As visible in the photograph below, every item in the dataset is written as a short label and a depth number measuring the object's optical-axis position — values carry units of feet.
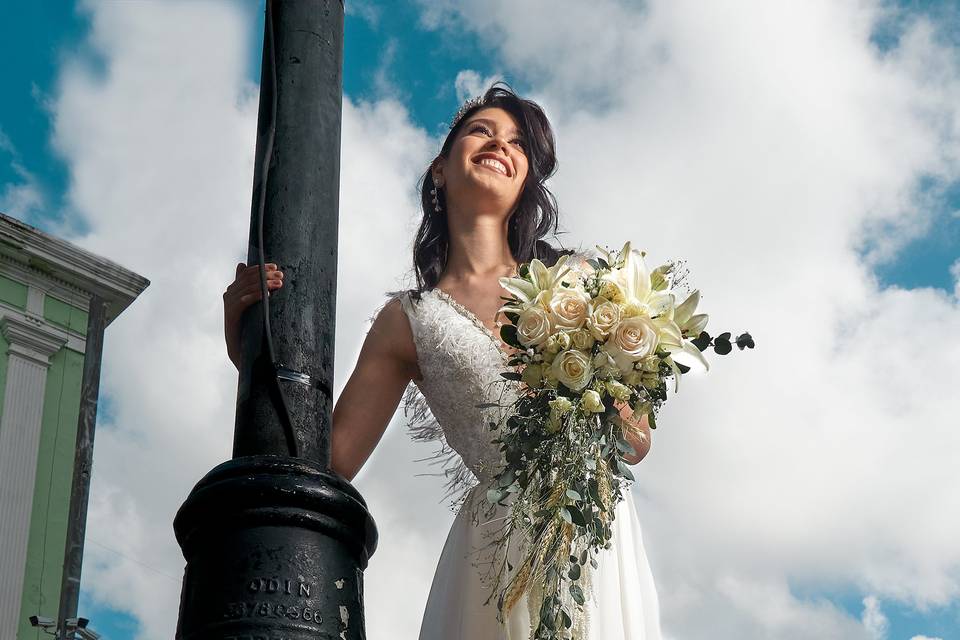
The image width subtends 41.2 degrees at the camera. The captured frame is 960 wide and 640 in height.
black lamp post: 6.48
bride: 12.34
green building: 41.27
